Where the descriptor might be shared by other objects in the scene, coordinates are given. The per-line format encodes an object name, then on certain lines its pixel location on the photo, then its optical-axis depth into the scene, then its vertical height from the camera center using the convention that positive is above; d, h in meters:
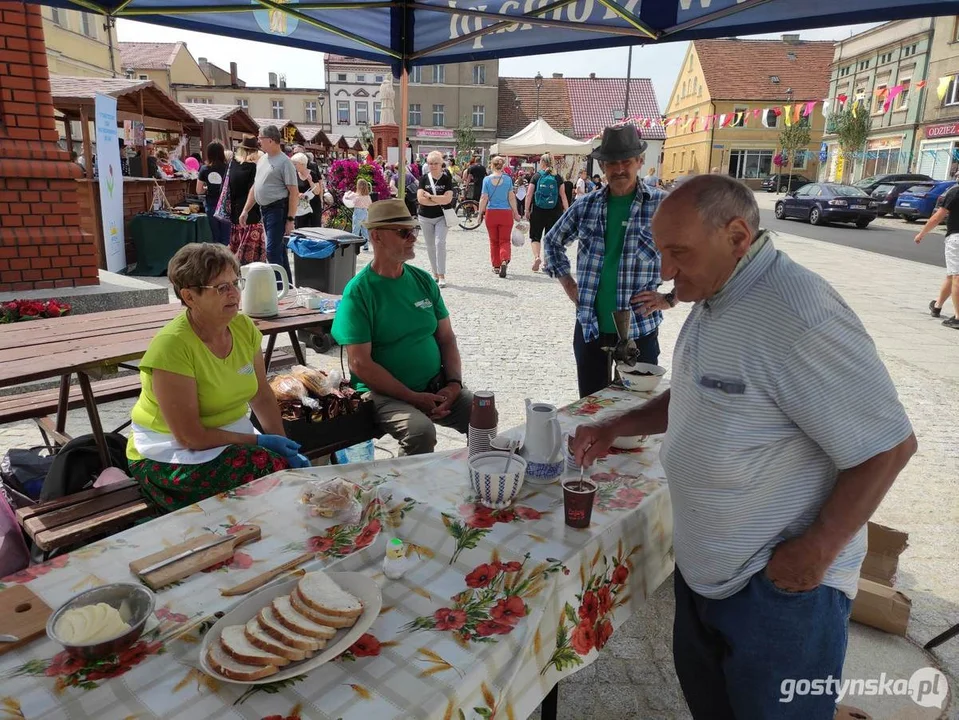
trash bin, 7.12 -0.64
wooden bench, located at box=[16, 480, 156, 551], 2.25 -1.16
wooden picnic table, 2.83 -0.75
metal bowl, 1.20 -0.81
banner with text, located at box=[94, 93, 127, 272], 8.23 +0.17
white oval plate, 1.17 -0.81
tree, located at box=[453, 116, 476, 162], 48.30 +4.69
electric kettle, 4.05 -0.58
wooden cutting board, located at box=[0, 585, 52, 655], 1.28 -0.86
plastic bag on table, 1.76 -0.81
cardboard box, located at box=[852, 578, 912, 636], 2.51 -1.50
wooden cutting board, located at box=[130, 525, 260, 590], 1.46 -0.84
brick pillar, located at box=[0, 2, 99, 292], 5.16 +0.09
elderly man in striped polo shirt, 1.29 -0.48
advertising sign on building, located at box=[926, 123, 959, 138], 29.32 +4.05
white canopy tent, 19.14 +1.80
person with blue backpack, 10.41 +0.04
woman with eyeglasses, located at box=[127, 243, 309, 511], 2.43 -0.80
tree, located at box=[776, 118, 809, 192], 39.75 +4.61
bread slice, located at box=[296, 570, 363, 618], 1.27 -0.78
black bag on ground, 2.66 -1.15
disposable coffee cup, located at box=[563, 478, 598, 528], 1.65 -0.75
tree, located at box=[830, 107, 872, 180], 34.19 +4.61
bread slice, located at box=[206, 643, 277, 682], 1.13 -0.82
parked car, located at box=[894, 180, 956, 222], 21.22 +0.58
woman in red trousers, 9.74 -0.04
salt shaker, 1.49 -0.82
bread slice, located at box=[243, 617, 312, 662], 1.18 -0.80
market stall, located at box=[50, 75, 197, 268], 8.76 +1.20
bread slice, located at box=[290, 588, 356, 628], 1.25 -0.79
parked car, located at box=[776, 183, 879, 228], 20.94 +0.34
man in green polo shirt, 3.28 -0.71
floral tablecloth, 1.15 -0.85
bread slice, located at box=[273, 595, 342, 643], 1.22 -0.79
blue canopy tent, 2.81 +0.93
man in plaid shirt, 3.32 -0.26
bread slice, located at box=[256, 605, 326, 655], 1.19 -0.80
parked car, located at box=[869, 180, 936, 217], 23.56 +0.78
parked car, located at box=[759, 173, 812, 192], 37.63 +1.85
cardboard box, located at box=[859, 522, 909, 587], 2.59 -1.33
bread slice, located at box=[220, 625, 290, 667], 1.15 -0.81
